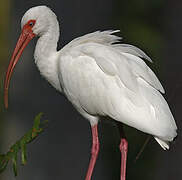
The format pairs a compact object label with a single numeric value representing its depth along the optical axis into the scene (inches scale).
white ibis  576.7
